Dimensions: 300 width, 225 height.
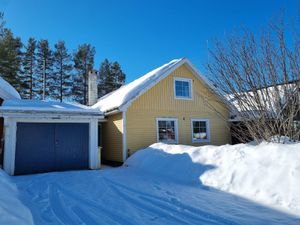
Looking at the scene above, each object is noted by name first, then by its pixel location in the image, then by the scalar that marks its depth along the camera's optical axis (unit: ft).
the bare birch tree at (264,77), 20.42
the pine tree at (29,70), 76.95
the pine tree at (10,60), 69.21
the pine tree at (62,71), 83.76
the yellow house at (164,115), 36.17
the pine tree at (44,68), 80.48
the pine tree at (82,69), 85.92
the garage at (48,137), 28.12
